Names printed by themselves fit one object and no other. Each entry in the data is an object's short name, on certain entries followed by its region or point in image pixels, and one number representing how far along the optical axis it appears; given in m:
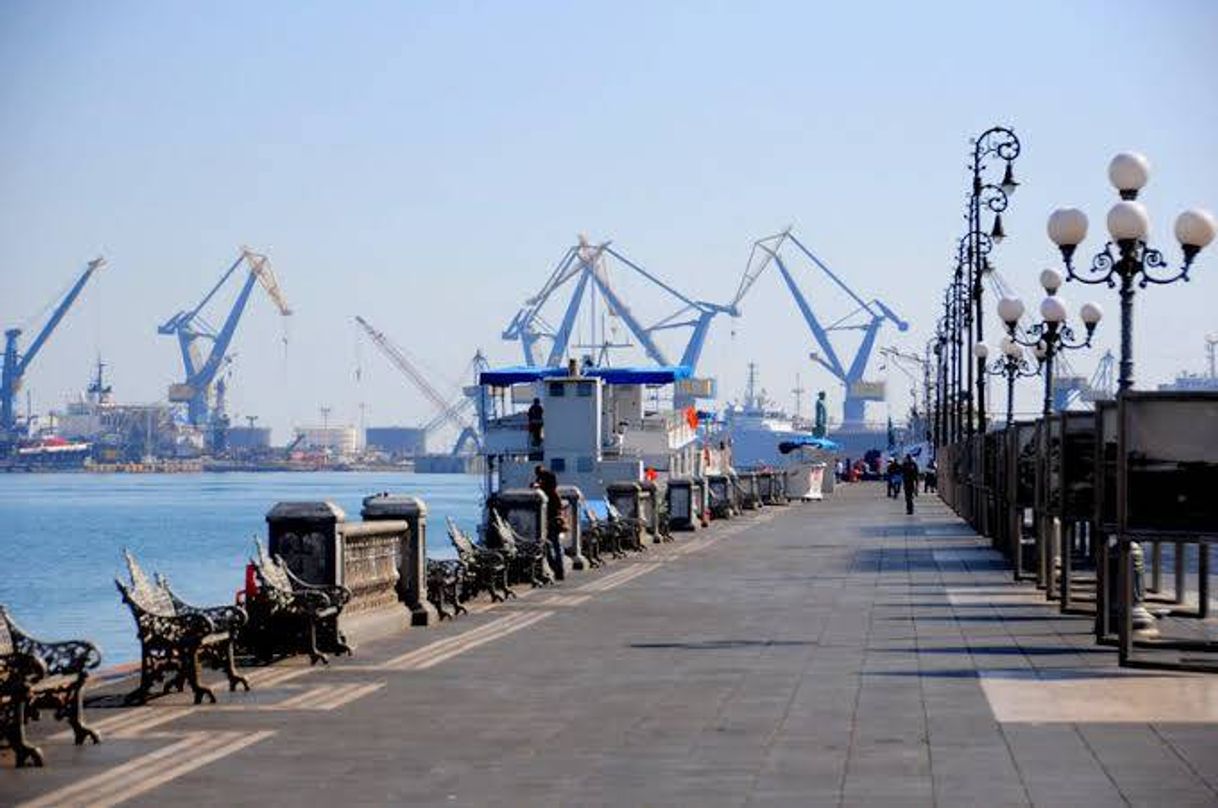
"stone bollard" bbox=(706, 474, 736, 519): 63.50
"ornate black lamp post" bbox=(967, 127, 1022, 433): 41.62
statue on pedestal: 167.75
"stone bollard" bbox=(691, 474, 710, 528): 56.62
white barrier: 88.44
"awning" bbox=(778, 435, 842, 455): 107.25
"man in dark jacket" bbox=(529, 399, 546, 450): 76.81
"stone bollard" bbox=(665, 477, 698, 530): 54.38
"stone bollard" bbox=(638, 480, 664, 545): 46.72
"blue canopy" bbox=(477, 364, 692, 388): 91.00
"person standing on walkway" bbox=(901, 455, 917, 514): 66.94
